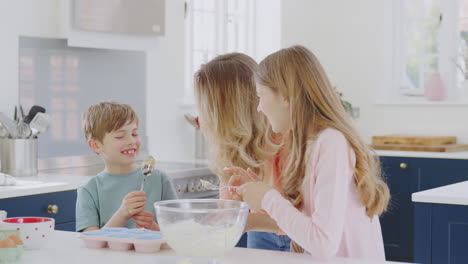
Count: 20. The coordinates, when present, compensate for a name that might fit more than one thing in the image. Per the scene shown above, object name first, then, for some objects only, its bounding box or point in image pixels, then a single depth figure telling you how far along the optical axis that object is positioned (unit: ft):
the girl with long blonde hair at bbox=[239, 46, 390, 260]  5.84
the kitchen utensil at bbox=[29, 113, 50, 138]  12.01
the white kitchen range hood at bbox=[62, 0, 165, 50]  12.94
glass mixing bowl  5.23
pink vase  18.22
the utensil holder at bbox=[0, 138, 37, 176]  11.78
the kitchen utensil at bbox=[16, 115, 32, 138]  11.89
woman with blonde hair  7.31
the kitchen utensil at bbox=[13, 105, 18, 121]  12.03
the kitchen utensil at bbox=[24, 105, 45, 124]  12.09
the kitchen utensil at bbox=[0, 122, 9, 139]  11.90
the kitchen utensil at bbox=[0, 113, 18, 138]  11.85
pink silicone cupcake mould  5.77
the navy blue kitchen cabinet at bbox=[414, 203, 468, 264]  9.38
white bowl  5.88
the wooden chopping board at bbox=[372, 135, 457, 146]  16.94
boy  7.72
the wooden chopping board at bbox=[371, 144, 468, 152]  16.47
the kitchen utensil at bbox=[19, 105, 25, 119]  11.99
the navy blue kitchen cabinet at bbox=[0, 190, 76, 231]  10.09
